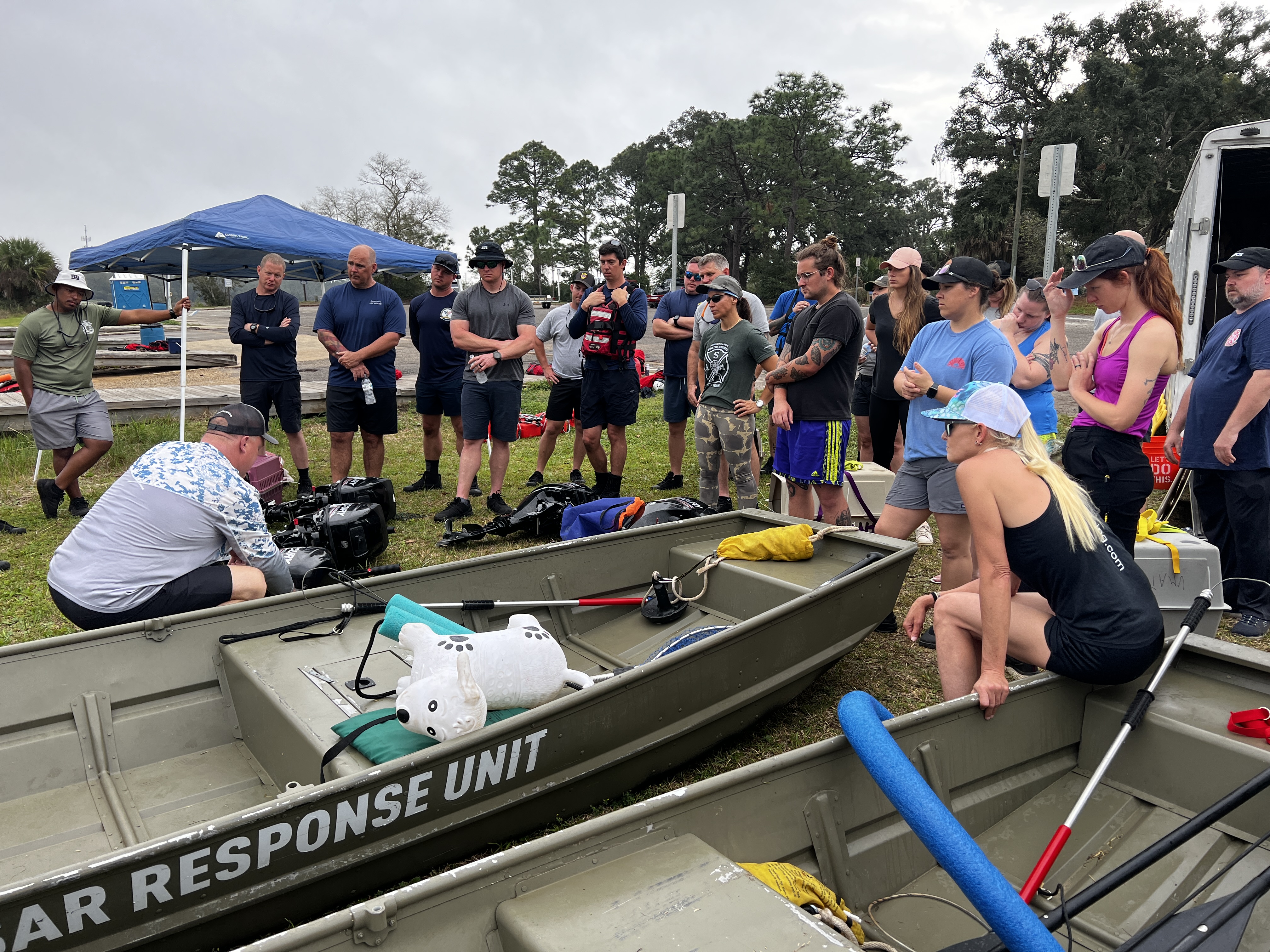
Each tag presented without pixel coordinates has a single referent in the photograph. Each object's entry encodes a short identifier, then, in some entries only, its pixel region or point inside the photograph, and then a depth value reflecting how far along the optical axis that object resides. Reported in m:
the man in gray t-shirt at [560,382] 8.34
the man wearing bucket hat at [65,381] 7.18
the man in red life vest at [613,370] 7.46
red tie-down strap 2.94
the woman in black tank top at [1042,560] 3.01
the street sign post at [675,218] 13.55
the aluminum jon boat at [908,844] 1.94
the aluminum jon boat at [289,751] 2.42
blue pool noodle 1.92
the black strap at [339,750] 2.87
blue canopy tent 8.83
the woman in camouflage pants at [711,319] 6.53
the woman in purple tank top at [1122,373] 4.21
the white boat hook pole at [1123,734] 2.52
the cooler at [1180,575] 4.69
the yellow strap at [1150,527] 4.90
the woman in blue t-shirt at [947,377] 4.27
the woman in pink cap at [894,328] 5.28
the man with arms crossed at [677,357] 8.15
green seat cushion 2.88
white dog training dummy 2.82
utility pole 41.16
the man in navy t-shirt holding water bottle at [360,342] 7.68
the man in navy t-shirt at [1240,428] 4.84
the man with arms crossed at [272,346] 7.98
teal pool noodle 3.36
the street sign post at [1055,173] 8.34
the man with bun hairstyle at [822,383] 5.50
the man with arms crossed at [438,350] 8.16
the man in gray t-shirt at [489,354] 7.34
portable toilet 30.44
